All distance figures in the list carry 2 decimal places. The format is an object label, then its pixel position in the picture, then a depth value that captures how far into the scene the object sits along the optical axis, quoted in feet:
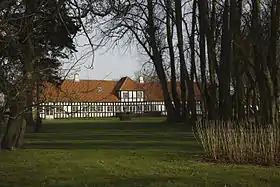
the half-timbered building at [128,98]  278.05
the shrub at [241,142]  47.88
